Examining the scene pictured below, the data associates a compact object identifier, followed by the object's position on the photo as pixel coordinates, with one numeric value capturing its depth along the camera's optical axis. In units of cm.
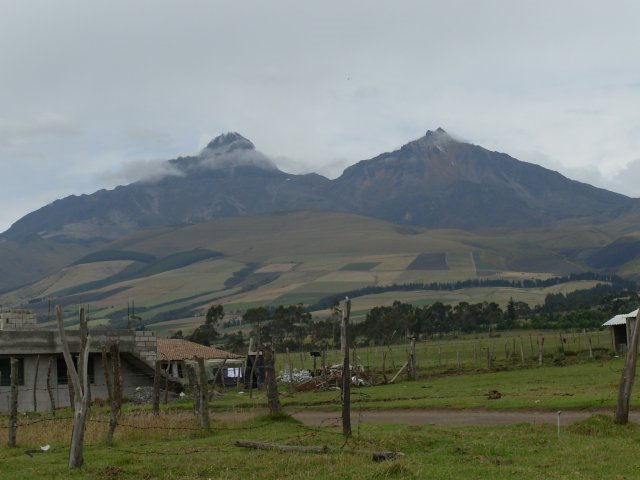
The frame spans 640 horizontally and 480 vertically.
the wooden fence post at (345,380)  2373
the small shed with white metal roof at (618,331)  6708
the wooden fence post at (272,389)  2981
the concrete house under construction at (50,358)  4566
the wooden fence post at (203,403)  2893
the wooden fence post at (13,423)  2610
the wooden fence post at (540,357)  5949
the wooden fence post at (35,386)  4381
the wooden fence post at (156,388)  3478
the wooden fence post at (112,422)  2546
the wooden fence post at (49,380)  4101
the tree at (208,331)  10519
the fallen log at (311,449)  2031
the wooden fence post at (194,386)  3075
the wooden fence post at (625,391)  2414
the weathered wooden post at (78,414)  2102
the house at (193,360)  6062
